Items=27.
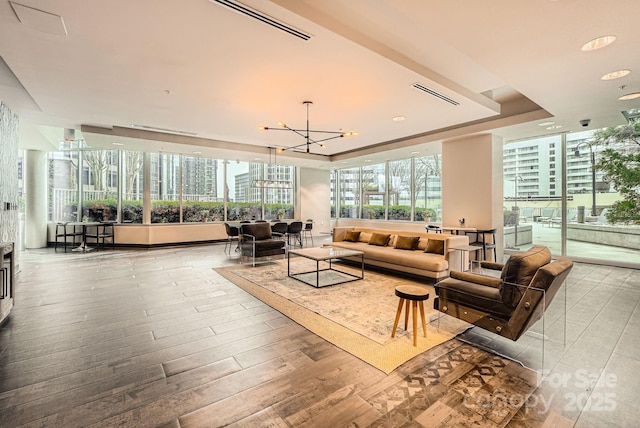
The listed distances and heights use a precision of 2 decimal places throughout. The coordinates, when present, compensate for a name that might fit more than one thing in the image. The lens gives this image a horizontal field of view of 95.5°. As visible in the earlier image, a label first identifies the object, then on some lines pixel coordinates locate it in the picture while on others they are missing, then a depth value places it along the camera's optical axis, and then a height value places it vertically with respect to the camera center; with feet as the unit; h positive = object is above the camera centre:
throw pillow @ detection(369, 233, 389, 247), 20.21 -2.08
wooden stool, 8.87 -2.73
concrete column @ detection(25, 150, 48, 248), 27.58 +1.31
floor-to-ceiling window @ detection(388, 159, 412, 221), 34.37 +2.46
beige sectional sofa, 15.64 -2.57
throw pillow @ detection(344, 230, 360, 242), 22.34 -2.03
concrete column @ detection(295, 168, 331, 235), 40.70 +1.65
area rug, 8.78 -4.11
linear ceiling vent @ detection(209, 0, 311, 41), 8.37 +5.95
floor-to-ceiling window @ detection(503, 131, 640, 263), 20.59 +0.76
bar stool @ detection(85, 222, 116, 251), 28.81 -2.45
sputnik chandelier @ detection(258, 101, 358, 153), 21.56 +6.26
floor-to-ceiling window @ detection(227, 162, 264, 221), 35.94 +2.28
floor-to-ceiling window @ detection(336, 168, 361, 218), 41.32 +2.57
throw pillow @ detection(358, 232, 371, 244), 21.80 -2.06
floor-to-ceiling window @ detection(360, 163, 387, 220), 37.55 +2.51
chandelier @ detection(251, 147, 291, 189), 30.57 +4.34
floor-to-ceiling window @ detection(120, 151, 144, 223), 30.73 +2.41
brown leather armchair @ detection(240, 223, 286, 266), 21.50 -2.48
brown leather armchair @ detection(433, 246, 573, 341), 7.64 -2.46
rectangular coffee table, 15.94 -2.61
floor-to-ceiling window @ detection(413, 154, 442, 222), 31.73 +2.49
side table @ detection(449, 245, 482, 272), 15.67 -2.56
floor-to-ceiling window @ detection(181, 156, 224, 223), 33.04 +2.19
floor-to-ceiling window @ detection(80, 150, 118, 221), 30.45 +2.49
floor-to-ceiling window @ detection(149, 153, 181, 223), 31.27 +2.41
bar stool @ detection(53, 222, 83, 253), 27.78 -2.17
